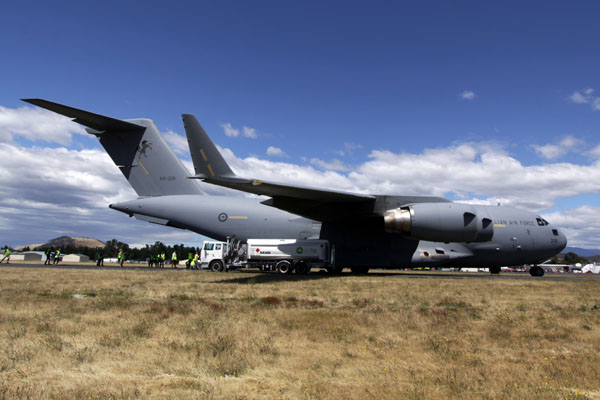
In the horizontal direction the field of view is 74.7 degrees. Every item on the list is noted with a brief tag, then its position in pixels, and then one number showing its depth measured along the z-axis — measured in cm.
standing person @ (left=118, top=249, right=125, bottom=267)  3027
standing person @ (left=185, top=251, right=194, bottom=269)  2837
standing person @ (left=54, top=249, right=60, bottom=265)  2939
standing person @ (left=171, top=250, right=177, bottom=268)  3077
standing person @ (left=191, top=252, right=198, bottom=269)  2744
